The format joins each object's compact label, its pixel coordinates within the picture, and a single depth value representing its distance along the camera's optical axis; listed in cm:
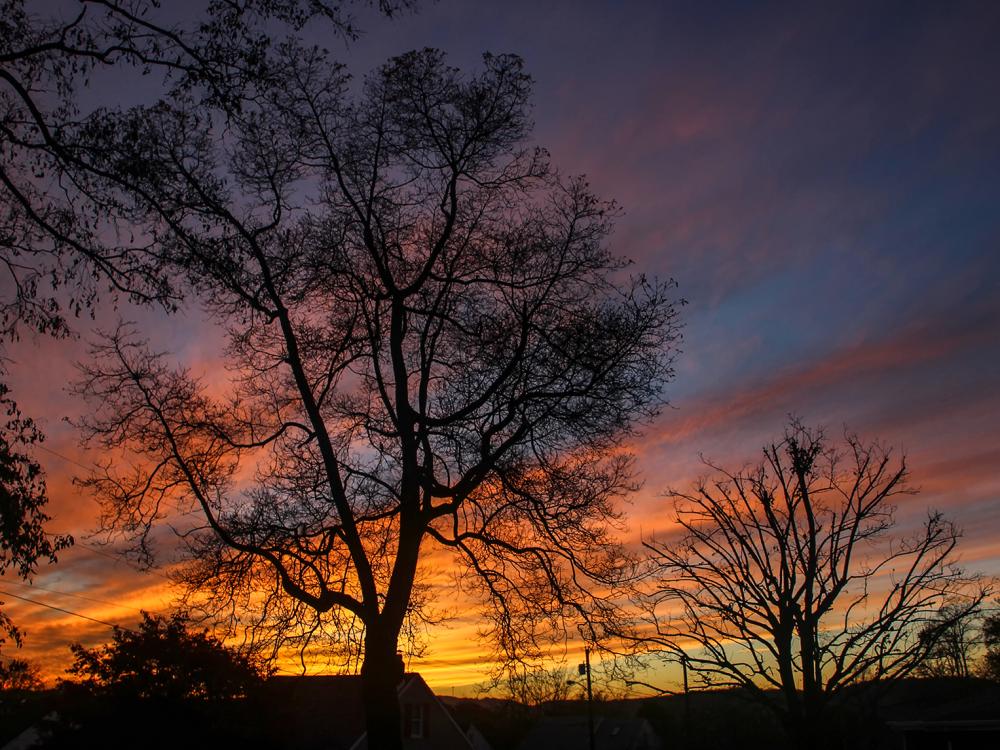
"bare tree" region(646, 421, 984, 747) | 1501
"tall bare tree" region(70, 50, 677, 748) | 1084
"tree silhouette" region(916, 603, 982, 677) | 1412
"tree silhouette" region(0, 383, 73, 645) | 945
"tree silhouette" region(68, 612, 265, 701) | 2350
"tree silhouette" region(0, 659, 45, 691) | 1202
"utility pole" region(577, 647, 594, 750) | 1177
